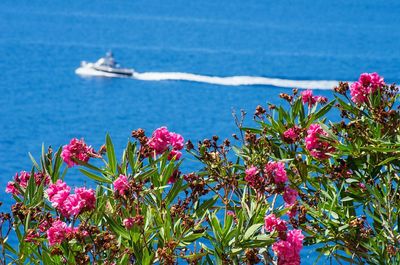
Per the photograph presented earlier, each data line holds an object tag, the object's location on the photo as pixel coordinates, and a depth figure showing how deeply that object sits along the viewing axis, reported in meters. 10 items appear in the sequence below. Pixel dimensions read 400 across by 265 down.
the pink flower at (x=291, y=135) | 7.14
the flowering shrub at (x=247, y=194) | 6.49
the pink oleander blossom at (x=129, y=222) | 6.47
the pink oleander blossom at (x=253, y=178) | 6.62
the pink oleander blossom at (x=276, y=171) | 6.63
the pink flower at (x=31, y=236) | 6.59
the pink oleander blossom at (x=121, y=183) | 6.52
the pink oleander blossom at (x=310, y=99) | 7.36
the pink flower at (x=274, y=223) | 6.51
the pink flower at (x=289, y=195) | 6.77
